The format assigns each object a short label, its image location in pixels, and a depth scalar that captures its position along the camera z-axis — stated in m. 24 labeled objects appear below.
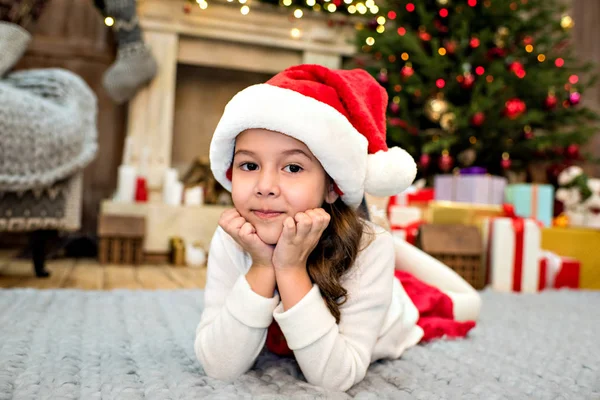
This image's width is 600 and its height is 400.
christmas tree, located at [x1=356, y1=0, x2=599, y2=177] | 2.29
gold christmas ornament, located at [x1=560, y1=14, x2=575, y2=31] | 2.51
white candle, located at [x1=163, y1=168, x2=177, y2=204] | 2.44
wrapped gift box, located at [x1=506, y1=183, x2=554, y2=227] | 2.10
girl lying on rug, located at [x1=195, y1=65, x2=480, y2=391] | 0.65
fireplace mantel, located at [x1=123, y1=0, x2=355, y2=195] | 2.52
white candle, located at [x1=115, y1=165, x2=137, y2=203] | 2.34
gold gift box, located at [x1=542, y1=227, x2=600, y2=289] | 2.01
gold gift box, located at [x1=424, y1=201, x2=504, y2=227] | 1.96
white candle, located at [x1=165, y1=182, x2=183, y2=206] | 2.42
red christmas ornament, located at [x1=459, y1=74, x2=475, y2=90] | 2.27
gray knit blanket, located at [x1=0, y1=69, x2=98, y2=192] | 1.36
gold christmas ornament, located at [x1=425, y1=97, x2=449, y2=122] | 2.30
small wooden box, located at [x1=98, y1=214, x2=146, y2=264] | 2.19
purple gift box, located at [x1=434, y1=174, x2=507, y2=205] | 2.11
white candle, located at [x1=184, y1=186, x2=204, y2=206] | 2.45
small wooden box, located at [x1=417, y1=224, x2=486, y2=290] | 1.82
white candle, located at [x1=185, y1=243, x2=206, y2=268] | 2.28
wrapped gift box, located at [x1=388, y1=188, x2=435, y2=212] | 1.97
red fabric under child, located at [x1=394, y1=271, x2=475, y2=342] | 1.03
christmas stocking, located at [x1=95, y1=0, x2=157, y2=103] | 2.27
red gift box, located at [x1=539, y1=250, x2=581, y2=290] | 1.93
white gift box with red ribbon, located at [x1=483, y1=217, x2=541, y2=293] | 1.83
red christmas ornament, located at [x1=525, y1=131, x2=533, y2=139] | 2.35
